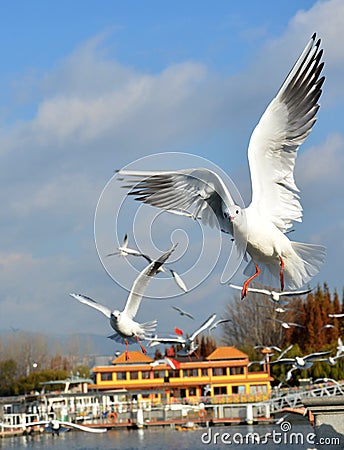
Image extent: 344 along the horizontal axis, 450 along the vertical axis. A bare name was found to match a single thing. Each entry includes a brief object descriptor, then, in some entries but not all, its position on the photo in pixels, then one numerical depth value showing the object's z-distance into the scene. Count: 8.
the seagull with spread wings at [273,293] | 11.68
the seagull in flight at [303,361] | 20.98
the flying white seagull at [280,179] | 7.01
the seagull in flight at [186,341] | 18.86
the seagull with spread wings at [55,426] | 22.04
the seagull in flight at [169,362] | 28.19
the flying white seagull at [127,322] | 12.37
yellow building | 40.00
